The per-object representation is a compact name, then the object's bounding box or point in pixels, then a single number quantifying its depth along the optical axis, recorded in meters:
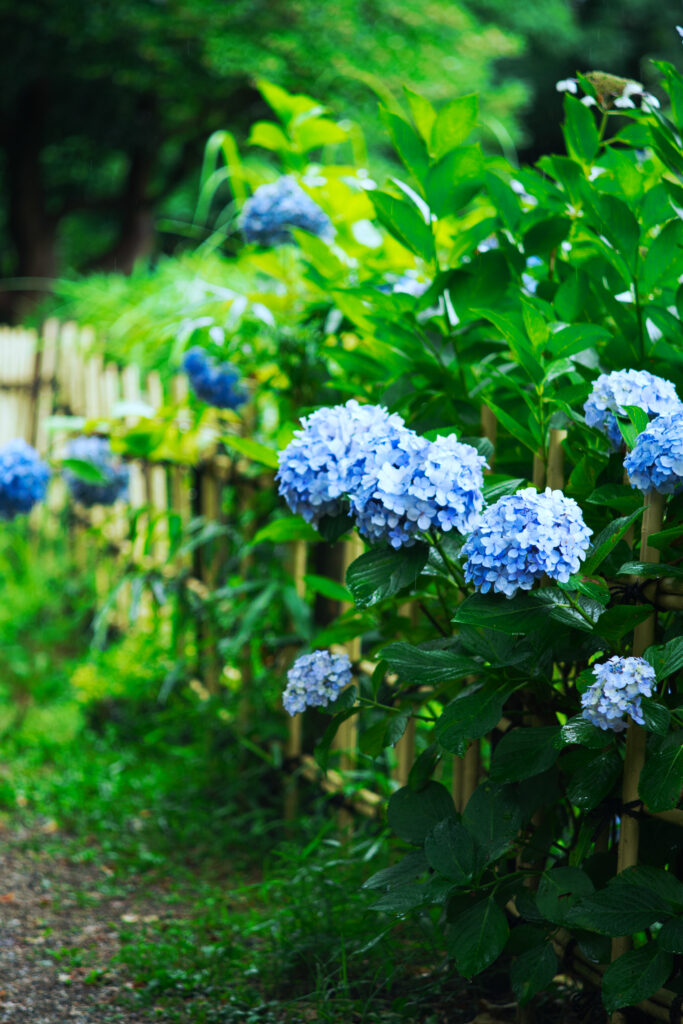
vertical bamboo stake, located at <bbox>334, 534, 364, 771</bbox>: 3.89
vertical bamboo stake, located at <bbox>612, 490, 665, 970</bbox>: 2.95
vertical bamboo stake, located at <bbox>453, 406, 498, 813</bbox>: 3.43
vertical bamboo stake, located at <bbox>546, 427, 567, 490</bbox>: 3.19
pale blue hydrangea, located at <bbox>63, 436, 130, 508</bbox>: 5.78
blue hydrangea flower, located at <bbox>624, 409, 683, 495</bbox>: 2.85
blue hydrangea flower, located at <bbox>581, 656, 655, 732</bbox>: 2.83
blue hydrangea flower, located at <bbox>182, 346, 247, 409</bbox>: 4.43
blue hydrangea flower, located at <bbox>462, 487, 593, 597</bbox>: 2.80
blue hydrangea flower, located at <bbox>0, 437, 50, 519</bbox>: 4.92
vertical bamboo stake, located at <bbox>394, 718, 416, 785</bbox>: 3.68
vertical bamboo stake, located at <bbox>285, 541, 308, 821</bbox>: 4.22
